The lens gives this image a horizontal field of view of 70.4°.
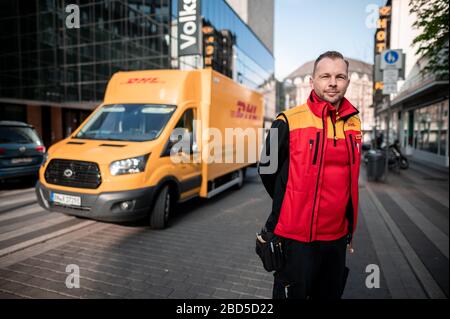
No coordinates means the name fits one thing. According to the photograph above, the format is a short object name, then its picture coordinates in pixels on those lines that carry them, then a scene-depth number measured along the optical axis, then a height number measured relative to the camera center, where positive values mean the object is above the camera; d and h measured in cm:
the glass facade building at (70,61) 1992 +547
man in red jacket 157 -23
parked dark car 666 -34
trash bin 1157 -97
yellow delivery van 471 -22
